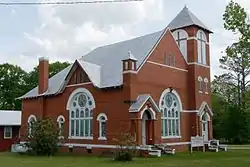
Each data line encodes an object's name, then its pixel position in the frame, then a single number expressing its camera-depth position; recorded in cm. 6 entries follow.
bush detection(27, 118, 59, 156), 3066
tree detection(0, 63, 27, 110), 7356
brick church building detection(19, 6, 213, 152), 3064
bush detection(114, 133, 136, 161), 2450
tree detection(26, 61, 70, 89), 7075
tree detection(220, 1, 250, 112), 1439
